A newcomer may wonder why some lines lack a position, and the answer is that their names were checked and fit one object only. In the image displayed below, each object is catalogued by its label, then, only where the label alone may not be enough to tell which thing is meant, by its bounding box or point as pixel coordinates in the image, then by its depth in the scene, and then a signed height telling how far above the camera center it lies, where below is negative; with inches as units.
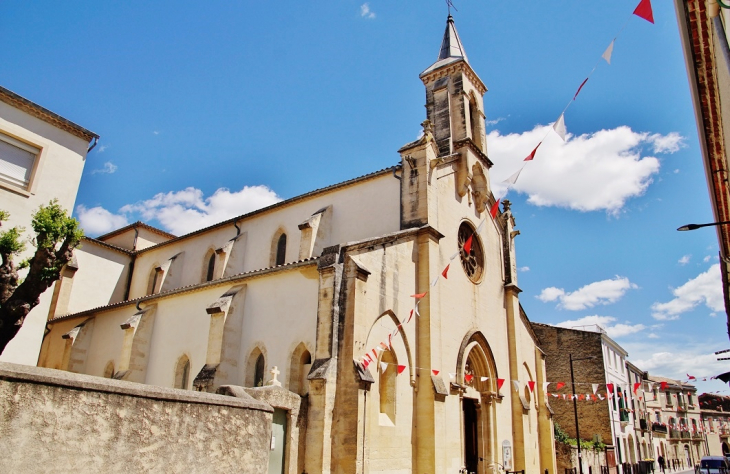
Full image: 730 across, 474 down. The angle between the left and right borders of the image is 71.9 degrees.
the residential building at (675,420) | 1934.1 +86.3
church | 524.4 +139.6
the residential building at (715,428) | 2484.5 +73.3
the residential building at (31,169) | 571.2 +277.8
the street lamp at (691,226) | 273.6 +111.7
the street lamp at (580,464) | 957.2 -46.9
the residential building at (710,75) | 230.4 +176.3
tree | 484.4 +140.3
